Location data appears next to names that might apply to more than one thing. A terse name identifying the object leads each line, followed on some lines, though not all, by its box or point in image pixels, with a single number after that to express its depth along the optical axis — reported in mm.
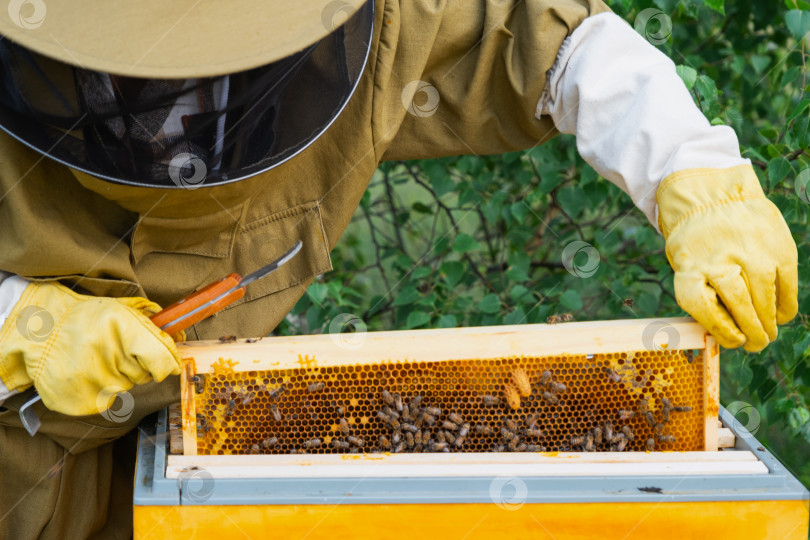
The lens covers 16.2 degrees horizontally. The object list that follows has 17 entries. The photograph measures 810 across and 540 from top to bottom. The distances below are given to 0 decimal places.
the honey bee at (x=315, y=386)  2476
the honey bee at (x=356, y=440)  2486
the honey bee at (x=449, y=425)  2490
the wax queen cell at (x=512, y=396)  2486
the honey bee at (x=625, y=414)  2493
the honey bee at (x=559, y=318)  2494
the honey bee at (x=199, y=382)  2449
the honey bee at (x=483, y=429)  2494
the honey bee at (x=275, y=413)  2485
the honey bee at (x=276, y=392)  2476
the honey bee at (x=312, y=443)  2488
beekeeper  2366
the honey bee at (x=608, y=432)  2480
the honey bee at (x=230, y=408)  2476
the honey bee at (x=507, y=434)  2486
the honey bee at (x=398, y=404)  2491
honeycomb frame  2452
